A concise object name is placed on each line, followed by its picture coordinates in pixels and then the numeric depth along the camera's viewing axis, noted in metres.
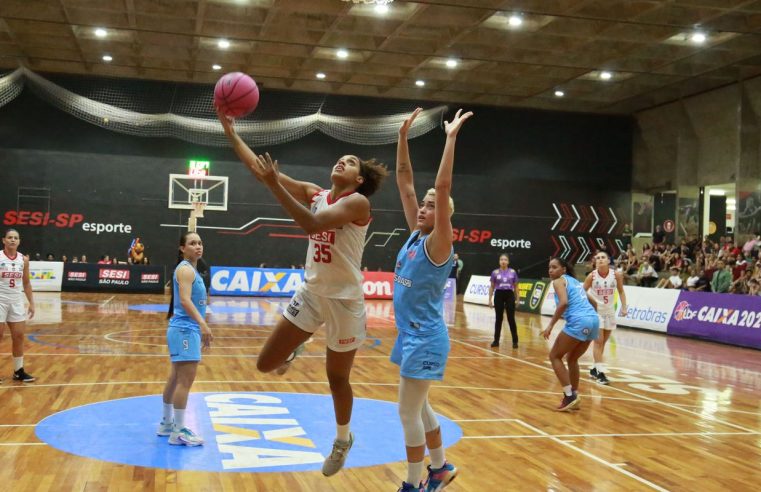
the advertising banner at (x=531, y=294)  22.00
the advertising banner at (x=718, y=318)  15.22
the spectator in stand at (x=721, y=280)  17.98
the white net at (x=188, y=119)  24.83
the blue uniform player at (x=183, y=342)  6.00
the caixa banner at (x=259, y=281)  24.12
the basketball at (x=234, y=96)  4.54
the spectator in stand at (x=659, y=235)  27.46
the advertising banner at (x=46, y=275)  22.88
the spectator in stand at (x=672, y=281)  20.19
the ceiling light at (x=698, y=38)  19.58
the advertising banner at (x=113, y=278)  23.45
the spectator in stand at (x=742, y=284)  17.50
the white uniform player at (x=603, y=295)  10.45
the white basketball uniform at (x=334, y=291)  4.62
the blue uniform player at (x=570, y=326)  8.33
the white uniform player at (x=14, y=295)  8.56
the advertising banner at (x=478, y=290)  24.53
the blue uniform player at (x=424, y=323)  4.51
